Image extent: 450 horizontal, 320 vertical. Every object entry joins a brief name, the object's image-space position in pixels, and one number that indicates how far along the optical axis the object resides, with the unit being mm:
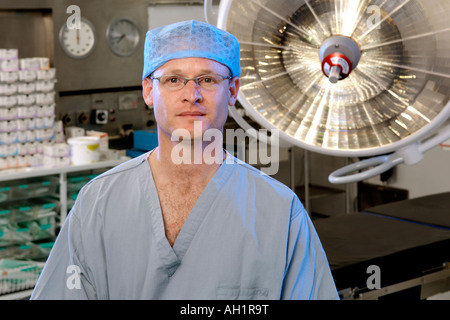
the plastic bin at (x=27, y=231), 3865
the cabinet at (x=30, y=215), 3795
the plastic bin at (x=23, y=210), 3855
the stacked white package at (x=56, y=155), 3941
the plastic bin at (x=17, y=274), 3748
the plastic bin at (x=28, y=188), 3865
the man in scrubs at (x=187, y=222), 1329
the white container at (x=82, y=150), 4004
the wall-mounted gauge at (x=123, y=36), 5188
